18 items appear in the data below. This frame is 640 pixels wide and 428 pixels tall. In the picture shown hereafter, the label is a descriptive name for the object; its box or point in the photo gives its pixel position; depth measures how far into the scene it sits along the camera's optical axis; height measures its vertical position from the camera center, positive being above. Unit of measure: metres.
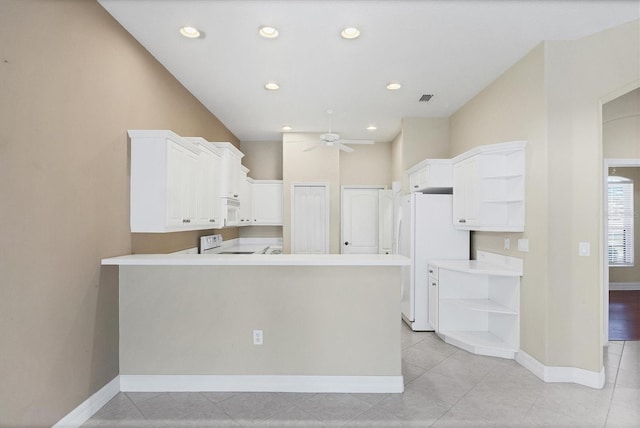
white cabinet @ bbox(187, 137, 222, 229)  3.40 +0.33
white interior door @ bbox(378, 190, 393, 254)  6.45 -0.13
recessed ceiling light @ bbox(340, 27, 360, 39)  2.74 +1.58
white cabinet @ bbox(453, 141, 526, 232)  3.27 +0.30
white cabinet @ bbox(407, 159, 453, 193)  4.25 +0.54
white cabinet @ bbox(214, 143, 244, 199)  4.17 +0.58
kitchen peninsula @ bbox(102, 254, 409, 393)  2.71 -0.96
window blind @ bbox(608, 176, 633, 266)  6.25 -0.13
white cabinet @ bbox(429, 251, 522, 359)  3.38 -1.03
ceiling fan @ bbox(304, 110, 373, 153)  4.18 +0.97
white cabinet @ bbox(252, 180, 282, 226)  6.25 +0.24
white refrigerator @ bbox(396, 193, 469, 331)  4.29 -0.34
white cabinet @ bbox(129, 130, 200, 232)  2.70 +0.28
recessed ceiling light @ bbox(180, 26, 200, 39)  2.75 +1.59
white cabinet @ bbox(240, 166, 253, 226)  5.31 +0.28
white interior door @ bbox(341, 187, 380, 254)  6.58 -0.12
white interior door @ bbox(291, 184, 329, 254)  6.03 -0.11
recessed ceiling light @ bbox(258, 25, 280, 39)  2.75 +1.59
